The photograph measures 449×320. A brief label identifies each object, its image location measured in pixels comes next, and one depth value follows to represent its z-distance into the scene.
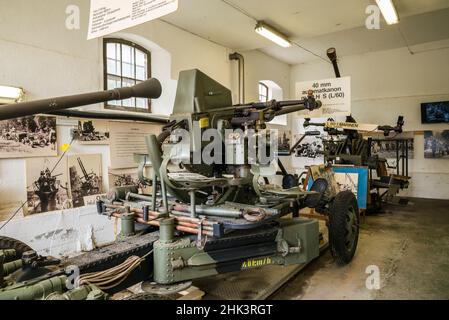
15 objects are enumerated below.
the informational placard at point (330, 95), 5.20
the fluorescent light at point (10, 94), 3.27
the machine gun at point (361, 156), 6.14
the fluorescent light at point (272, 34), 5.73
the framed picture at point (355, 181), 5.28
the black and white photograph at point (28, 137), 3.38
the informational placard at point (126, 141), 4.46
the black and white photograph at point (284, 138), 9.39
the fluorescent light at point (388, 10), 4.79
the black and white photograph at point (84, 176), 3.99
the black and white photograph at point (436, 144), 8.00
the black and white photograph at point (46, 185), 3.57
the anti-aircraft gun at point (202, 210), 1.91
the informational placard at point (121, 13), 1.65
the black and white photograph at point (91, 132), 4.03
